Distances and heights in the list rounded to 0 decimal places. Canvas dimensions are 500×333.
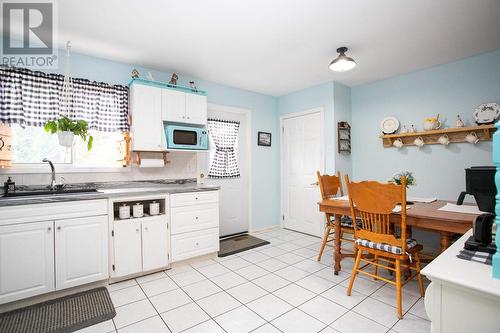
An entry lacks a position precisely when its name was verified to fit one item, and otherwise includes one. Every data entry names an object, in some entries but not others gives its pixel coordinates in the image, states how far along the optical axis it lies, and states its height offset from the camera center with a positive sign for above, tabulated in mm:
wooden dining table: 1891 -427
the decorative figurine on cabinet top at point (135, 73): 3012 +1169
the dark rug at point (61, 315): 1823 -1148
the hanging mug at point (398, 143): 3588 +342
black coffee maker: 1143 -237
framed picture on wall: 4484 +533
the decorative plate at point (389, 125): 3655 +625
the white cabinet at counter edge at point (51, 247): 2000 -672
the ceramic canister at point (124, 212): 2568 -440
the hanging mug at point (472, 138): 2963 +336
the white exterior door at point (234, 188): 4016 -333
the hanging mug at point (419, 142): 3391 +335
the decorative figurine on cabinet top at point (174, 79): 3312 +1201
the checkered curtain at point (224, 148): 4016 +344
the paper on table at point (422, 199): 2698 -373
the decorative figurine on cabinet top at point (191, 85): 3465 +1189
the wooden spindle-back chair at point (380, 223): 1950 -478
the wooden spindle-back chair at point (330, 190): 2776 -281
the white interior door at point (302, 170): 4105 -42
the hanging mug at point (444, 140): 3166 +338
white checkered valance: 2484 +762
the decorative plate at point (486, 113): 2847 +615
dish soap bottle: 2305 -146
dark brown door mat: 3414 -1127
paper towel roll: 3061 +77
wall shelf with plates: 2912 +403
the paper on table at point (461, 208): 2116 -383
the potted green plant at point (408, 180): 2564 -140
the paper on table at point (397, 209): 2139 -379
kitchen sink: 2261 -215
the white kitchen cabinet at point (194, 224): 2863 -668
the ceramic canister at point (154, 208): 2758 -433
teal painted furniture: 851 -109
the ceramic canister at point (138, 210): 2648 -435
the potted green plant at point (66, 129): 2393 +405
